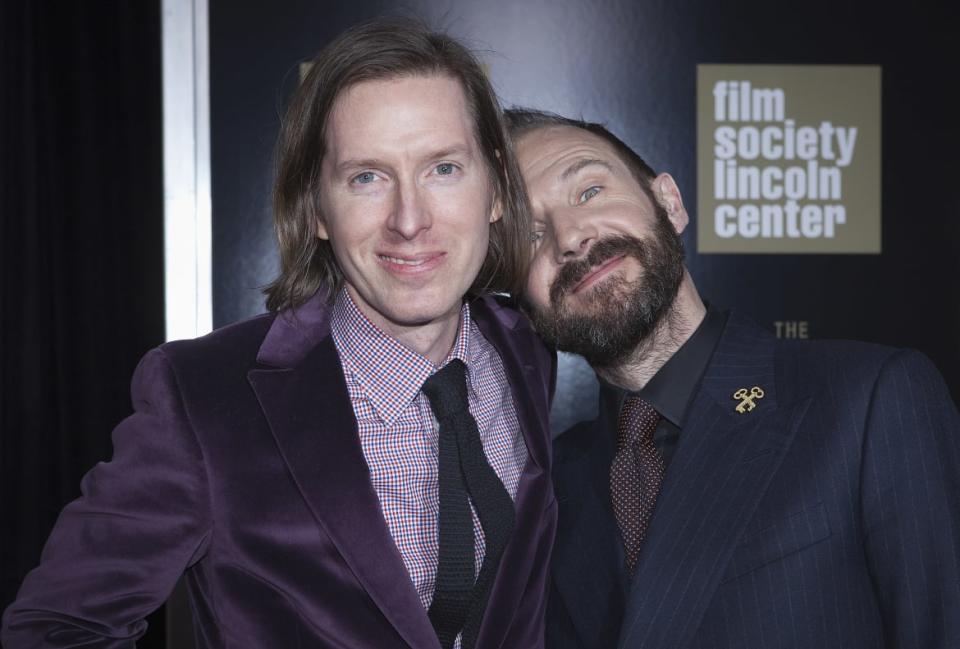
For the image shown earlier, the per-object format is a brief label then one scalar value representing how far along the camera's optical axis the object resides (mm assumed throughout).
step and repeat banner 2469
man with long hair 1418
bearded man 1607
